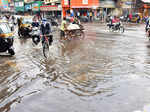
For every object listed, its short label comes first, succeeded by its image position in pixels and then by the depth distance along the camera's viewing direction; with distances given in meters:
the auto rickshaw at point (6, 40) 6.29
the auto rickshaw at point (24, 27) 11.33
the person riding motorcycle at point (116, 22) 13.19
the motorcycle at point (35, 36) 8.54
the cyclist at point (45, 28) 6.62
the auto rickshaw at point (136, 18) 23.05
